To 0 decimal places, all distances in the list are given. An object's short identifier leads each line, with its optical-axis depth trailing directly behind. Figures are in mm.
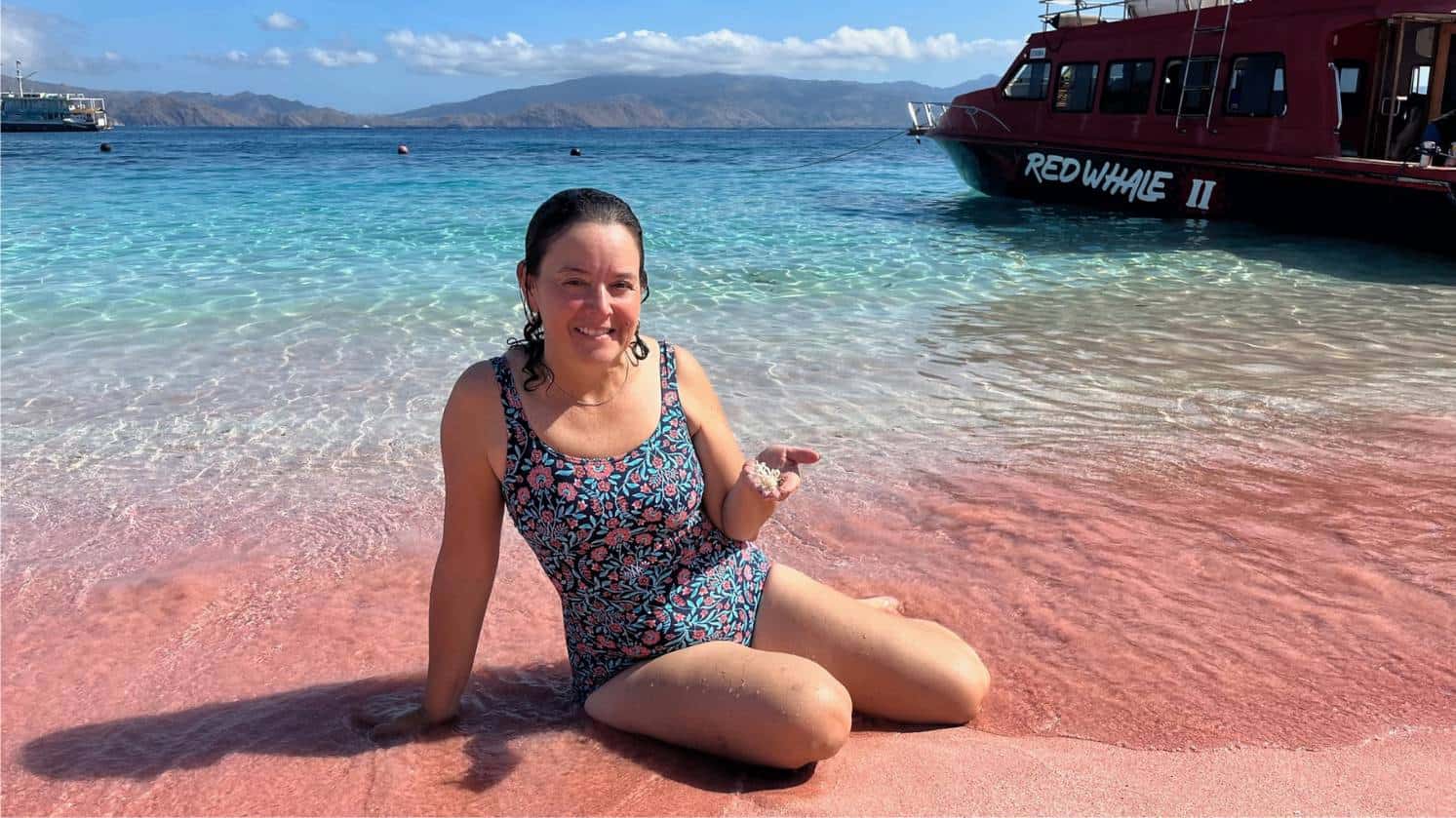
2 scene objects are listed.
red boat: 11914
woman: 2383
